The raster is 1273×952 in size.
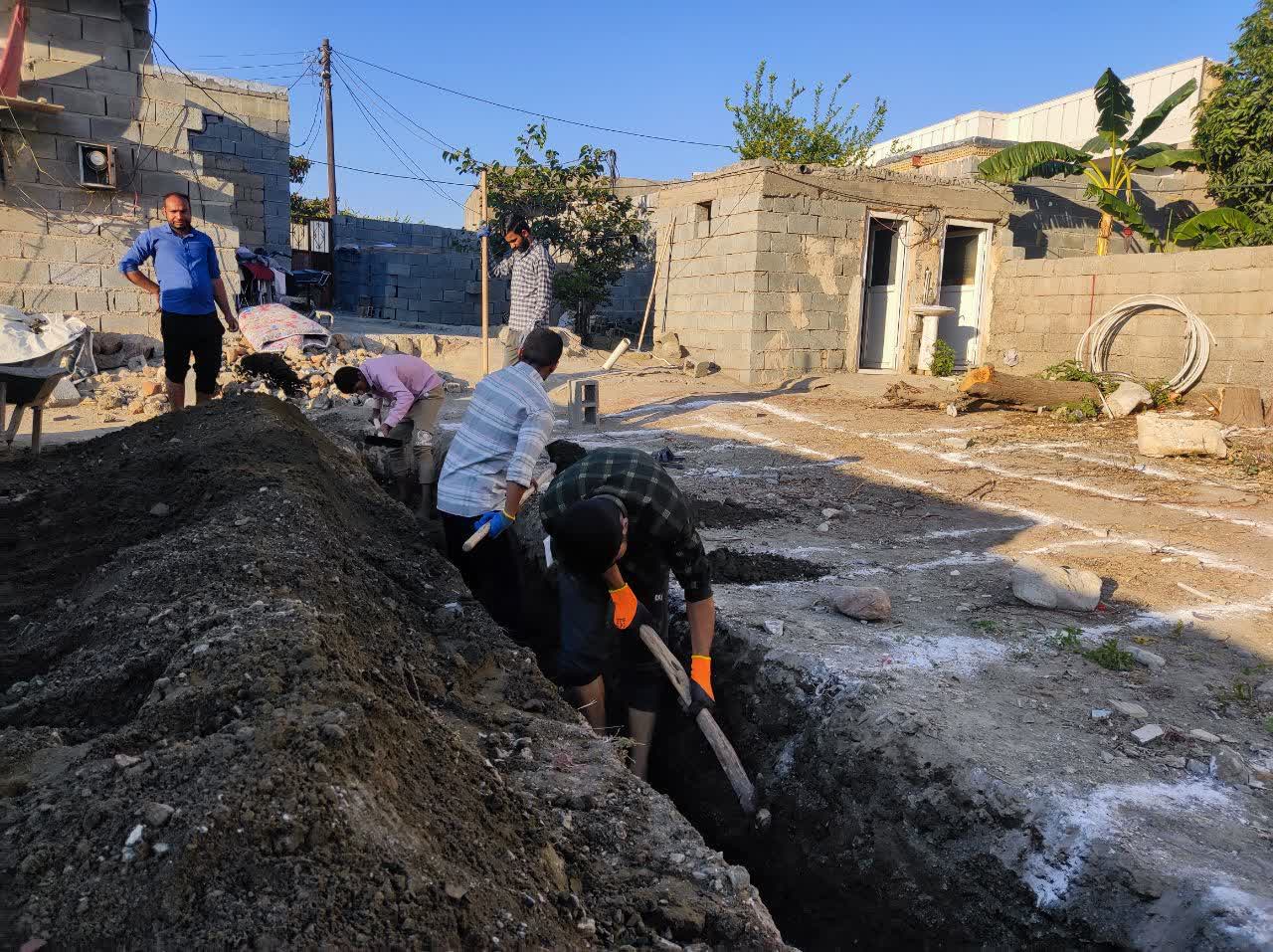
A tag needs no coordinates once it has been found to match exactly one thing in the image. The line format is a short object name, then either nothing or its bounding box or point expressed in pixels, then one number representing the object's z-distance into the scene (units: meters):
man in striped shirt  3.74
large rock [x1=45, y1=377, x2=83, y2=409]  7.80
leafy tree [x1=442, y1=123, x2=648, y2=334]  14.88
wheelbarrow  5.23
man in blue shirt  5.75
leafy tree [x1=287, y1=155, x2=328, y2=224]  22.64
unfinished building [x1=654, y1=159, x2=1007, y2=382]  11.11
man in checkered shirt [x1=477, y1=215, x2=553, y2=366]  7.55
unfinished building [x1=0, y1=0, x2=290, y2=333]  8.87
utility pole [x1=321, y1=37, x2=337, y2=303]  23.81
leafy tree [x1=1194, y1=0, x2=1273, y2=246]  13.16
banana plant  12.85
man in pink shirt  5.35
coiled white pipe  8.95
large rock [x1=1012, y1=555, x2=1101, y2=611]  3.92
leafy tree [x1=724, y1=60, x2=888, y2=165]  17.16
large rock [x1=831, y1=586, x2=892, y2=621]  3.76
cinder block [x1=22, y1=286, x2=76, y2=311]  8.95
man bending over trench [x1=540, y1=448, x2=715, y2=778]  2.65
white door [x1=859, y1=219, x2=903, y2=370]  12.45
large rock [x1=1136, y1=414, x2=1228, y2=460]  7.10
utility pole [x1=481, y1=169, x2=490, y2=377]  8.72
